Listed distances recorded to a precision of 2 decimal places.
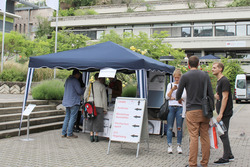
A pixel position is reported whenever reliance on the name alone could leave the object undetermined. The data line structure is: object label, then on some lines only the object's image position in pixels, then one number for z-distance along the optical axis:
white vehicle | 28.75
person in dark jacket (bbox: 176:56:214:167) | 5.69
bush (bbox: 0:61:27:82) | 19.22
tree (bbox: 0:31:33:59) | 31.70
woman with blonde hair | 7.34
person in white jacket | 8.75
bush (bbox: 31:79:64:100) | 12.84
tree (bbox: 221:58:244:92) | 34.06
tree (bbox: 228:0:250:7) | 47.72
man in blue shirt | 9.00
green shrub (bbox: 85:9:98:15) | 54.06
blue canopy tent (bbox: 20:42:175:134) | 8.36
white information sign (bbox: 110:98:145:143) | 7.32
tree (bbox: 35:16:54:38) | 57.09
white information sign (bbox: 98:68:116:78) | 8.21
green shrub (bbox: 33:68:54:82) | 19.31
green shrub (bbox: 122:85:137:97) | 13.72
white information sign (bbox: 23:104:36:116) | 8.19
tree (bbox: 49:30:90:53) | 29.18
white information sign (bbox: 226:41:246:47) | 39.59
